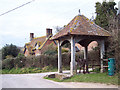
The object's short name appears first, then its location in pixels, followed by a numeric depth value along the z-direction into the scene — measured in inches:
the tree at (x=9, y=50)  1898.1
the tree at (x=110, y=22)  463.5
